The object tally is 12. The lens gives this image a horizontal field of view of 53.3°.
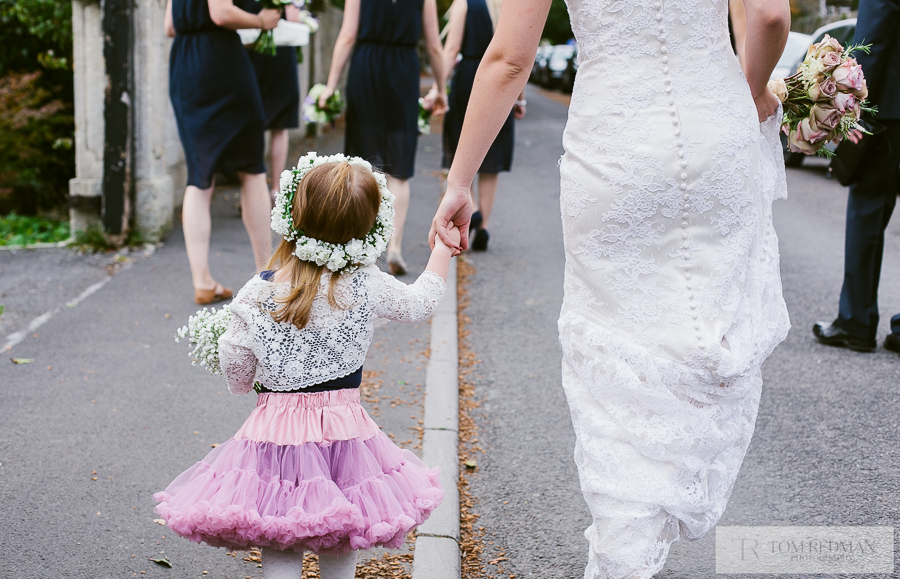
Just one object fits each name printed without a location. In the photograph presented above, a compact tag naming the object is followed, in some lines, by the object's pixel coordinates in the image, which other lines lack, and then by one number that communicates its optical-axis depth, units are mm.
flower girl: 2311
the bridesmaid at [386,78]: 6102
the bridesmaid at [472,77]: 6926
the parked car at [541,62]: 36659
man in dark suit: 4785
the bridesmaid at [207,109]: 5367
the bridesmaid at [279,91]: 7207
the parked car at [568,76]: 31534
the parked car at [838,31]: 11203
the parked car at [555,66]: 34250
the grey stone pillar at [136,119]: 6777
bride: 2340
